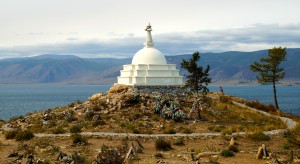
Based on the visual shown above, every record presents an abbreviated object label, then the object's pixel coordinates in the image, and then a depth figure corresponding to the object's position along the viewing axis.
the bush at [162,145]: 27.28
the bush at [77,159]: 20.92
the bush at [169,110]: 38.44
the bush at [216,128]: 34.47
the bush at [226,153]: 24.55
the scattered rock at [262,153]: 24.06
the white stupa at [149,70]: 48.03
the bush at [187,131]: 33.35
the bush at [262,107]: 48.22
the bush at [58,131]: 33.47
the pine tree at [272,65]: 48.84
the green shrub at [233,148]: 26.17
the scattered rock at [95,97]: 46.95
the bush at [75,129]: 33.56
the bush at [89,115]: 38.52
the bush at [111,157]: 18.73
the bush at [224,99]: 48.28
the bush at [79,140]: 29.15
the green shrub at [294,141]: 28.73
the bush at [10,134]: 32.42
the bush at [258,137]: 30.56
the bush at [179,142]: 28.83
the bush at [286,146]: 27.86
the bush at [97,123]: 35.53
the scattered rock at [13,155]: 24.55
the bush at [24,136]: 31.31
